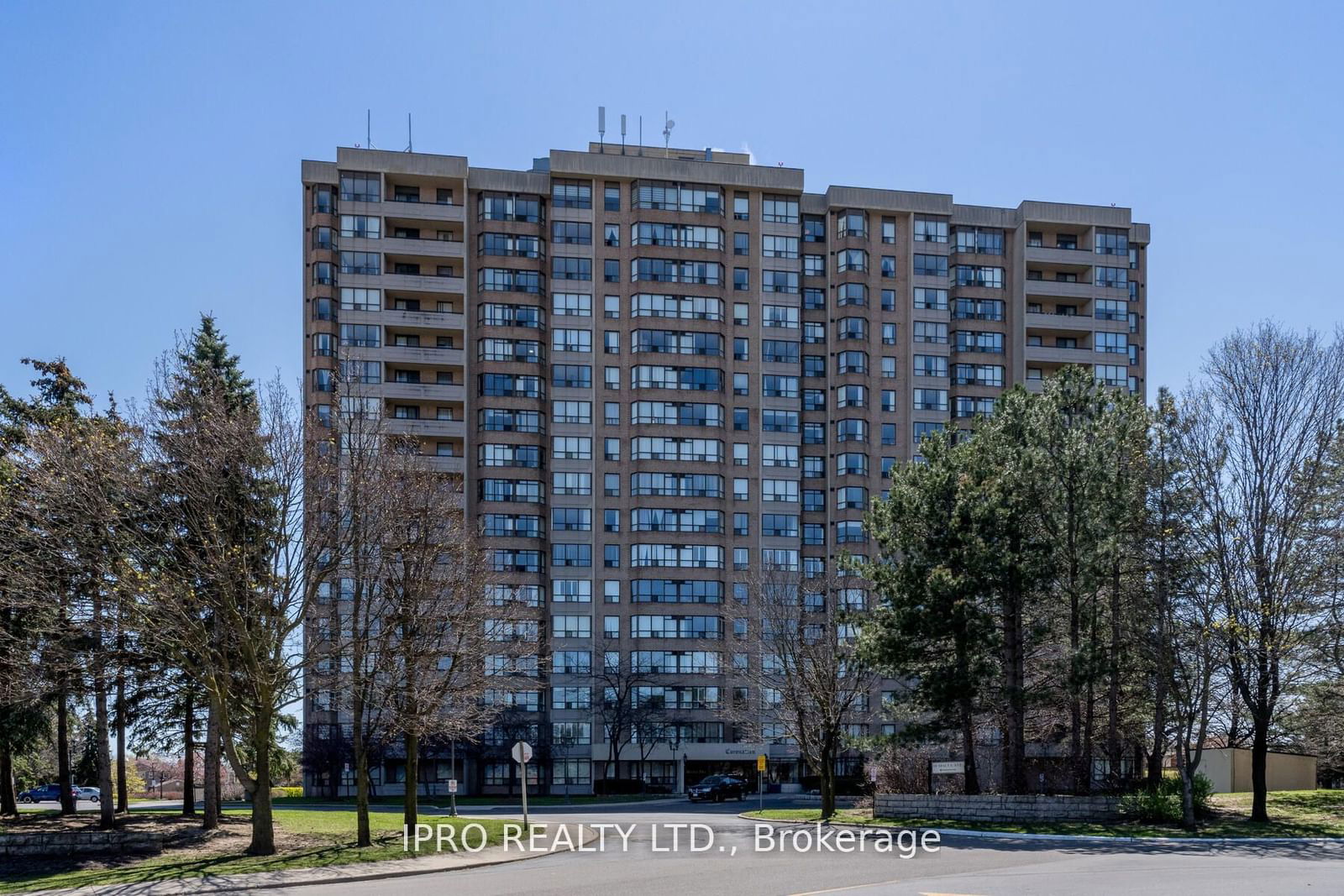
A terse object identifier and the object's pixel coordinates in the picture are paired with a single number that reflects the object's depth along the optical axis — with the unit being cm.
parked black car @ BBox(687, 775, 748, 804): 6400
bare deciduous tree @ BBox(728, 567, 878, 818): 4606
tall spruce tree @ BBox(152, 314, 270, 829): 2983
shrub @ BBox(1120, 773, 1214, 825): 3666
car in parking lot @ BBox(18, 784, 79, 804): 7556
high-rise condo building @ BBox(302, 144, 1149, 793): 8544
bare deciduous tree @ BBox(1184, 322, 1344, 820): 3809
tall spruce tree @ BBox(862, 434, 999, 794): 4059
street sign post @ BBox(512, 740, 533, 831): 3512
